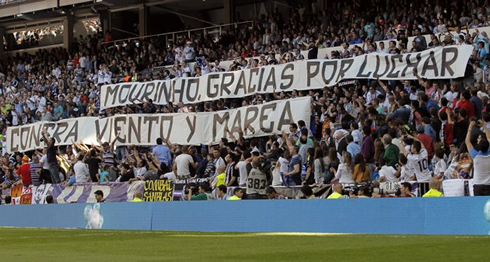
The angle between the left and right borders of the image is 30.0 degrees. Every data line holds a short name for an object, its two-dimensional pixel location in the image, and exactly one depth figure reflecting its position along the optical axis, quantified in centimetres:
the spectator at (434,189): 1579
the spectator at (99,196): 2317
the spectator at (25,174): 2917
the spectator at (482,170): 1545
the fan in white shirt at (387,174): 1799
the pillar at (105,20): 4388
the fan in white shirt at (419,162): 1737
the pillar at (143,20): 4206
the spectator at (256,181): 2045
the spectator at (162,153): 2605
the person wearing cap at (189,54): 3388
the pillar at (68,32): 4459
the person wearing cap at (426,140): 1841
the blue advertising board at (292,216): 1452
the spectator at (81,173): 2692
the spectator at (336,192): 1733
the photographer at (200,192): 2081
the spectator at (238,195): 1964
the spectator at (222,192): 2053
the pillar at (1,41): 4881
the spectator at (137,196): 2286
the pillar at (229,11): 3947
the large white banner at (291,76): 2191
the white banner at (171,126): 2441
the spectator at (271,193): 1939
